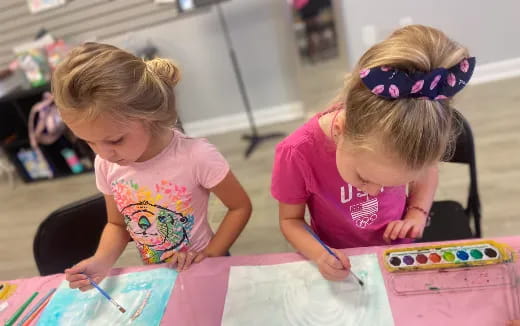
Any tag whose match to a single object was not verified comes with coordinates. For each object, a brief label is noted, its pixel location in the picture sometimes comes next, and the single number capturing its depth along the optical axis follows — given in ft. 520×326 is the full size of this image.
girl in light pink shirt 2.45
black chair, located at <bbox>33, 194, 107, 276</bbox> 3.30
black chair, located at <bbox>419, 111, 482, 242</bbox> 3.40
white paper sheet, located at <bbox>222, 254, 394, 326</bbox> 2.14
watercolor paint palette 2.21
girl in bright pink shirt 1.82
